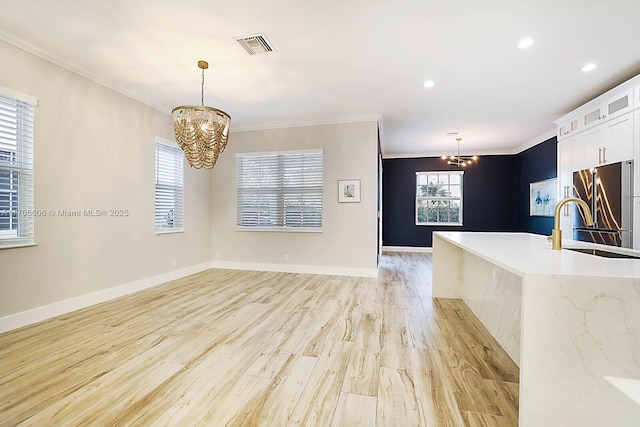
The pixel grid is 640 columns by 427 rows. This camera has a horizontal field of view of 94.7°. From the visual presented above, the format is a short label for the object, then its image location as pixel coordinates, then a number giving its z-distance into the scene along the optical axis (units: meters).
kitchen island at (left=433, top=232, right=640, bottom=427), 1.26
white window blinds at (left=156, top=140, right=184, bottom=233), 4.59
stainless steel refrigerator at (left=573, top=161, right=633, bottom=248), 3.48
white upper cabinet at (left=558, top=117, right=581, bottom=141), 4.55
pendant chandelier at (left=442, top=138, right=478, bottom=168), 8.12
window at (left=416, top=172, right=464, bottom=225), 8.41
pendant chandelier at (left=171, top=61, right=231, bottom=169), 3.23
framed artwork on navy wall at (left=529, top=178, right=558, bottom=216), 6.20
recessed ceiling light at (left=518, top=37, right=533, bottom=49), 2.82
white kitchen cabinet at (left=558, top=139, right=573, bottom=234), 4.60
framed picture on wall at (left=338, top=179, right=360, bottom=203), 5.16
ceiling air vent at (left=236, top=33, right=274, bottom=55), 2.82
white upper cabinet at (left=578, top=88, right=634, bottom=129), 3.53
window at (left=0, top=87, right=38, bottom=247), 2.77
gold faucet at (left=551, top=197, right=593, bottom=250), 2.06
